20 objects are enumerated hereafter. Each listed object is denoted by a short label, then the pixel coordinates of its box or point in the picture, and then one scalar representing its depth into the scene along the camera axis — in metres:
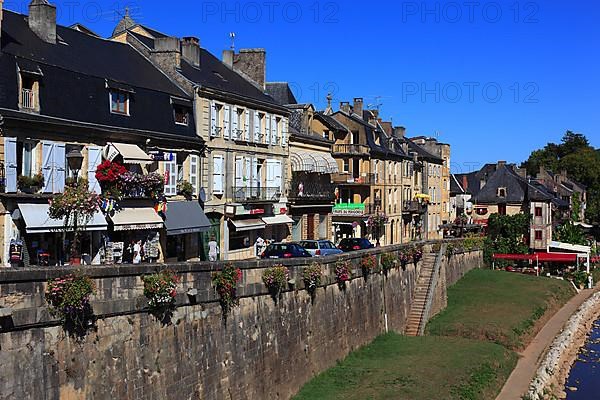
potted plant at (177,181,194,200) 33.97
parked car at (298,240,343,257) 38.56
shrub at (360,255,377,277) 33.47
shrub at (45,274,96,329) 14.40
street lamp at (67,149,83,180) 23.56
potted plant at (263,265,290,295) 23.45
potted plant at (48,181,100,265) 20.72
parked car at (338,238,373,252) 43.84
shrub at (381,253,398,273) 36.50
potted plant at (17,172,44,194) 24.94
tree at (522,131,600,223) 121.69
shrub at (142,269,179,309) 17.12
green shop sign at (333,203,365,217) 58.56
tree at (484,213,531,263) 70.31
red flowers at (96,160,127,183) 28.38
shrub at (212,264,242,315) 20.38
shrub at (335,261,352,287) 29.84
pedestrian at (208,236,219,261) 35.25
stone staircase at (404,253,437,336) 39.62
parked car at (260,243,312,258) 34.33
